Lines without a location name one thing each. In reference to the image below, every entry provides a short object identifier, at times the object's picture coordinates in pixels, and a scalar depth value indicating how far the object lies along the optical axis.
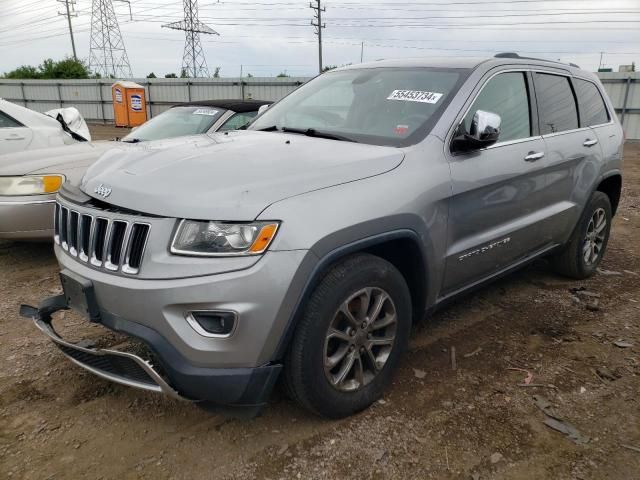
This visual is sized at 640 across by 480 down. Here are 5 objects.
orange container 22.56
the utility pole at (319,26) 37.87
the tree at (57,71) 39.62
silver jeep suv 2.14
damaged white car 5.90
